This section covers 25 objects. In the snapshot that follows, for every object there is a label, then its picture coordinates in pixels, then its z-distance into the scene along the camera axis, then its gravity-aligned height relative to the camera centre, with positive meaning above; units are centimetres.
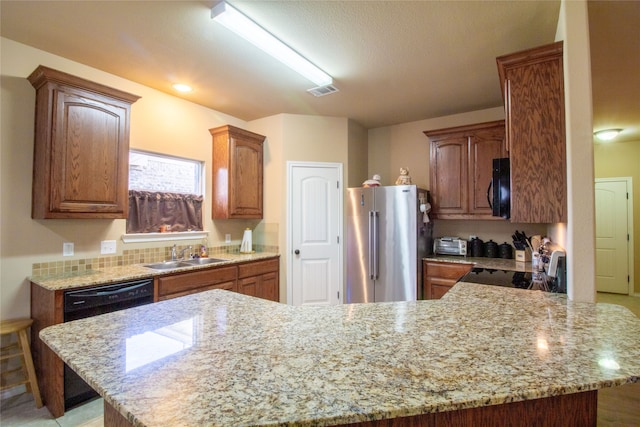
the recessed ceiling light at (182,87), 305 +134
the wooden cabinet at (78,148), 225 +56
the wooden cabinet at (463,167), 340 +62
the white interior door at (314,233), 385 -16
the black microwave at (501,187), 252 +28
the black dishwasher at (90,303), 209 -60
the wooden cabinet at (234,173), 358 +57
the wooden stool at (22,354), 212 -95
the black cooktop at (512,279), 202 -43
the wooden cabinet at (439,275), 327 -60
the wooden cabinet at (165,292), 205 -64
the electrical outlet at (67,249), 252 -23
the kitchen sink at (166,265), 302 -44
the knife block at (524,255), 326 -37
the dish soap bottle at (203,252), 350 -36
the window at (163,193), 305 +29
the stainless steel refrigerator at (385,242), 339 -25
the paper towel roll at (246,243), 391 -28
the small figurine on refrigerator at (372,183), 378 +46
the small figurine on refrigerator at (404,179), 372 +51
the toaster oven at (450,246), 364 -30
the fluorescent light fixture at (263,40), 194 +130
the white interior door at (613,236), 509 -26
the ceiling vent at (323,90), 307 +133
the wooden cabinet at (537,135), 173 +50
